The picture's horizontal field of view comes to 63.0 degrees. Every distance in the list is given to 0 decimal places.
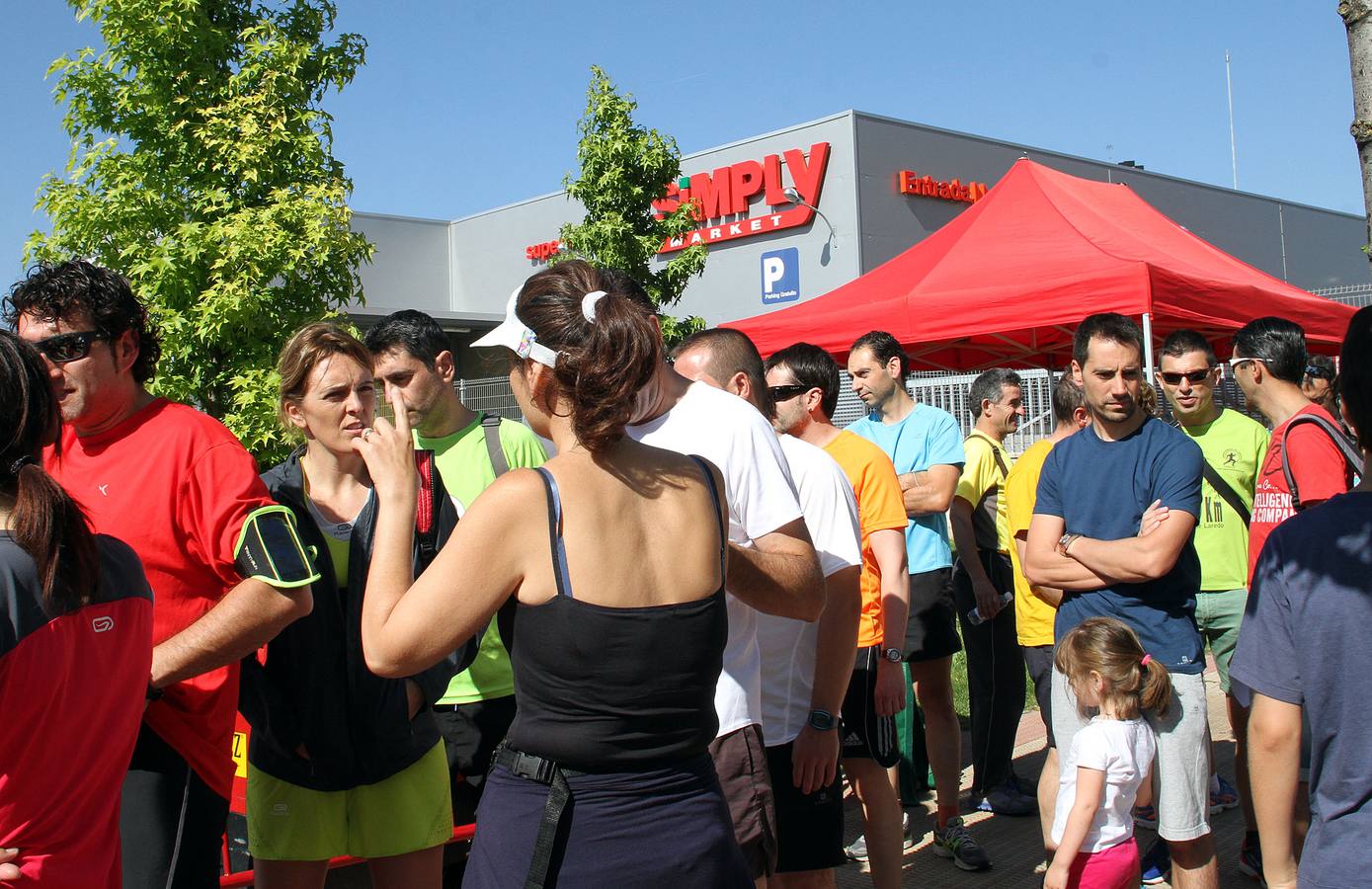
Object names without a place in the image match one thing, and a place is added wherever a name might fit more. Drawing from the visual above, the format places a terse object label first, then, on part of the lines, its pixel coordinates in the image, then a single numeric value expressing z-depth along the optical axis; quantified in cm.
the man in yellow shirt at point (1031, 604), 441
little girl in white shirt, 343
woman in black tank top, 185
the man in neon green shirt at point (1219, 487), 479
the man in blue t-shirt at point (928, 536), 494
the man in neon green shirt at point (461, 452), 363
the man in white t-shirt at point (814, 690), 298
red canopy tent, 730
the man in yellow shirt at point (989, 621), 546
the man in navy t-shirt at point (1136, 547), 354
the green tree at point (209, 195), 954
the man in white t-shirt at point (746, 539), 244
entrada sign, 2295
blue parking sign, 2350
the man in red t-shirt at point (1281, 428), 353
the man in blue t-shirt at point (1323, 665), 192
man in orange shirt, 388
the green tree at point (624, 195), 1716
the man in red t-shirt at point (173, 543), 245
